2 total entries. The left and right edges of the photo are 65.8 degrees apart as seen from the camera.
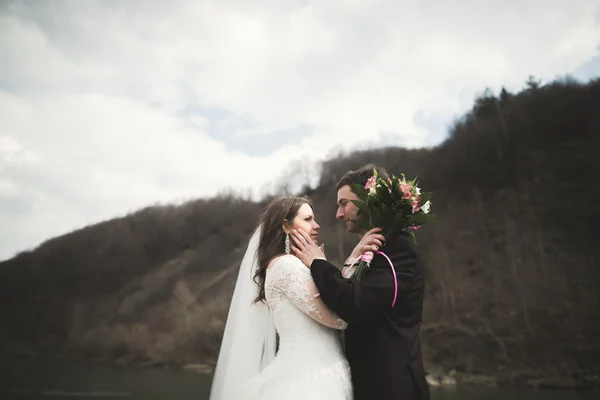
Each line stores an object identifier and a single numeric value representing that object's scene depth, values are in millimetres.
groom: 1830
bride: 2027
